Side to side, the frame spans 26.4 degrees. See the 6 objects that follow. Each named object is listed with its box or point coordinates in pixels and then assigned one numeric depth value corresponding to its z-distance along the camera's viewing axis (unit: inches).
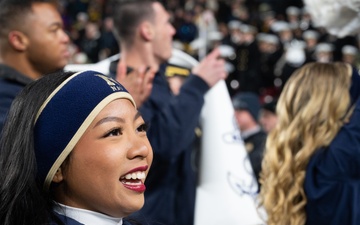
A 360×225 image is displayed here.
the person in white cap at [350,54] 588.9
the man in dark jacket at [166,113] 146.8
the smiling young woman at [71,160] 80.8
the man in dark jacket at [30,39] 136.6
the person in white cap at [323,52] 601.0
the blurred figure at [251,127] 224.1
